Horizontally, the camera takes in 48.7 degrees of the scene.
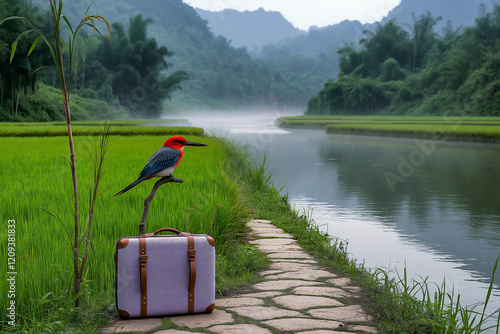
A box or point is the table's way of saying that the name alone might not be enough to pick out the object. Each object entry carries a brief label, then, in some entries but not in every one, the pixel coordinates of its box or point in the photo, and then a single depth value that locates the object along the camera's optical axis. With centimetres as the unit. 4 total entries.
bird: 286
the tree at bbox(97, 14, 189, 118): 5022
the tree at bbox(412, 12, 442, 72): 6325
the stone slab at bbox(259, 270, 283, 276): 360
